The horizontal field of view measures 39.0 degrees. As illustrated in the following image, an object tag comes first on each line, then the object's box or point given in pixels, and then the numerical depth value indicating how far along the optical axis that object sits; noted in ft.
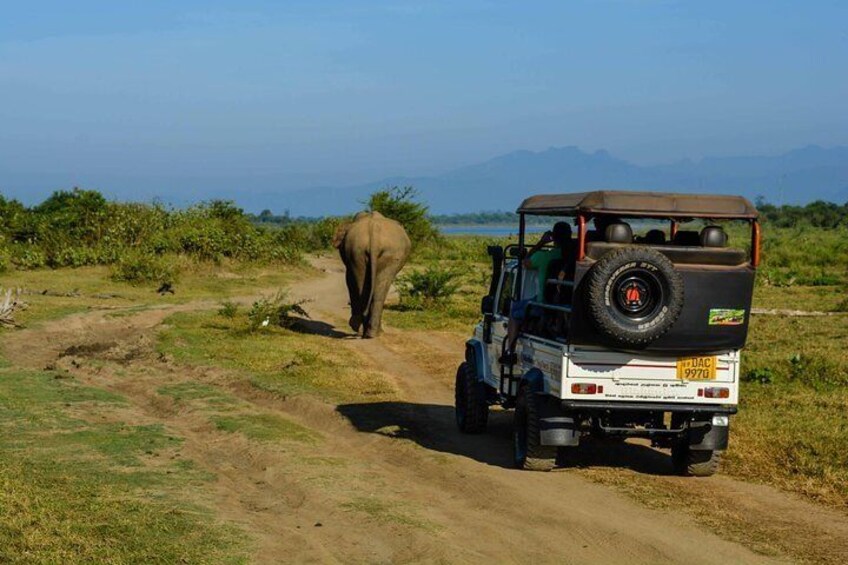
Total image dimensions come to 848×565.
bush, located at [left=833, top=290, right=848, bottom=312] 97.46
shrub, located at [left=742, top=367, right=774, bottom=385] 58.65
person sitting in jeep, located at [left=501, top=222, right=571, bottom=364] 40.19
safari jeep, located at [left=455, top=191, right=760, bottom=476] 35.76
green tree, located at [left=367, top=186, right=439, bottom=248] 144.87
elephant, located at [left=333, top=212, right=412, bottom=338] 80.28
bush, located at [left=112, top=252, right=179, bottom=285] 113.60
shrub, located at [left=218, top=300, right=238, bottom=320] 85.15
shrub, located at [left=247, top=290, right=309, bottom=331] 79.51
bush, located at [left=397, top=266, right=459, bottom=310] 100.99
